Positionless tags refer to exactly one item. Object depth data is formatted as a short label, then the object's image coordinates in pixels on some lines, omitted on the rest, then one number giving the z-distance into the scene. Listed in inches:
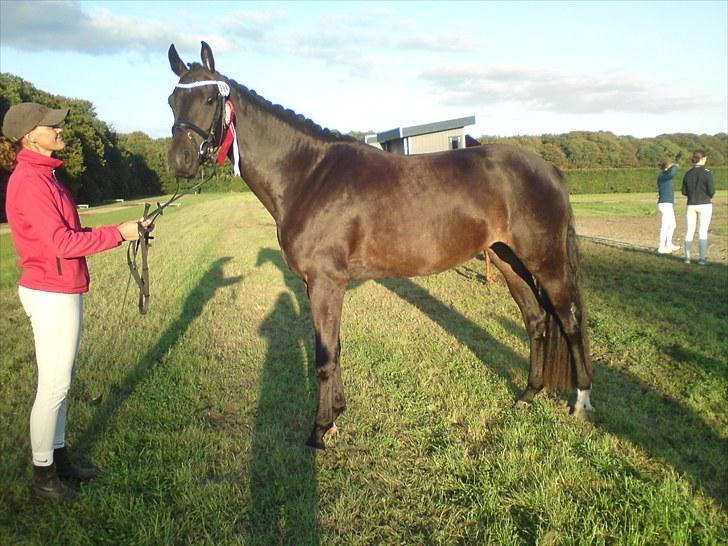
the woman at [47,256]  110.6
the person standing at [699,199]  424.8
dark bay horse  151.9
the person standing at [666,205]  486.0
